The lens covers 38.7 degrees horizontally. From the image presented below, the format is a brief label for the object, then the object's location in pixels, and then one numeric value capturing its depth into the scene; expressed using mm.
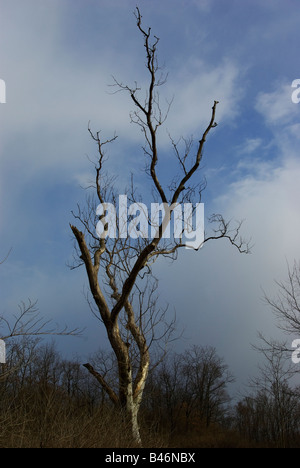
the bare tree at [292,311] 15041
